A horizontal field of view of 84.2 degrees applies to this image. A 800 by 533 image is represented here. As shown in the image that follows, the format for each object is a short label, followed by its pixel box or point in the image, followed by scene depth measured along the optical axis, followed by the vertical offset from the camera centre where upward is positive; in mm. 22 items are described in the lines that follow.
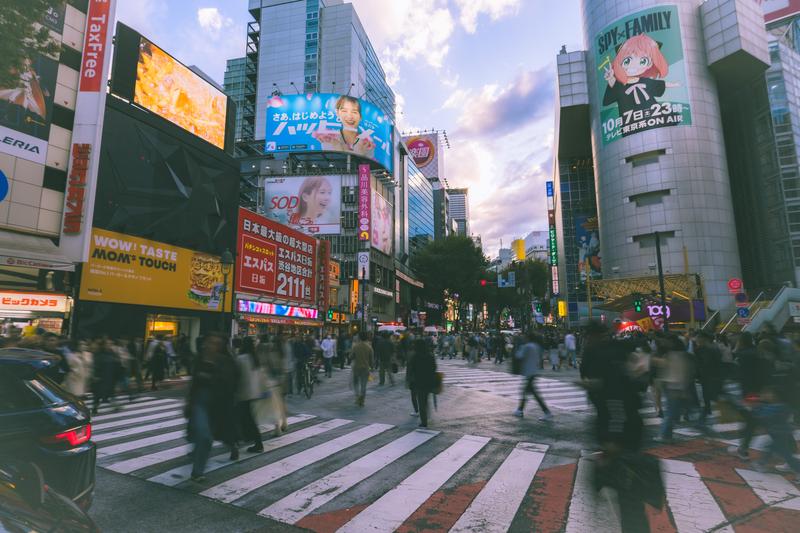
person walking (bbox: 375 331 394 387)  16834 -770
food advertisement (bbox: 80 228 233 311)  18781 +2842
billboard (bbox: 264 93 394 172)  51375 +24406
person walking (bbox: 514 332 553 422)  10617 -766
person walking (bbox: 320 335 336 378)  19906 -773
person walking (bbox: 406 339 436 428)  9406 -863
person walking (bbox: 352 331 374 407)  11891 -817
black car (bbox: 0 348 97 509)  3664 -798
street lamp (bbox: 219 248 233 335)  17406 +2886
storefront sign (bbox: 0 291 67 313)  15930 +1223
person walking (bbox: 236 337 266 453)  6922 -946
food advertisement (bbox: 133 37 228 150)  22297 +12903
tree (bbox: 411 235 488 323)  60625 +9265
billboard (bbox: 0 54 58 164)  16141 +8267
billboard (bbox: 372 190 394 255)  54688 +14146
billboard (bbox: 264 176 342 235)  51500 +15137
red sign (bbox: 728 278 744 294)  29055 +3109
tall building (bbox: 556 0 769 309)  38844 +18733
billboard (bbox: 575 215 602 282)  52344 +11052
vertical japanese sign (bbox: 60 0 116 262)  17516 +8172
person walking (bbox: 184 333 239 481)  5723 -874
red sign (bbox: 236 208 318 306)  28278 +5176
